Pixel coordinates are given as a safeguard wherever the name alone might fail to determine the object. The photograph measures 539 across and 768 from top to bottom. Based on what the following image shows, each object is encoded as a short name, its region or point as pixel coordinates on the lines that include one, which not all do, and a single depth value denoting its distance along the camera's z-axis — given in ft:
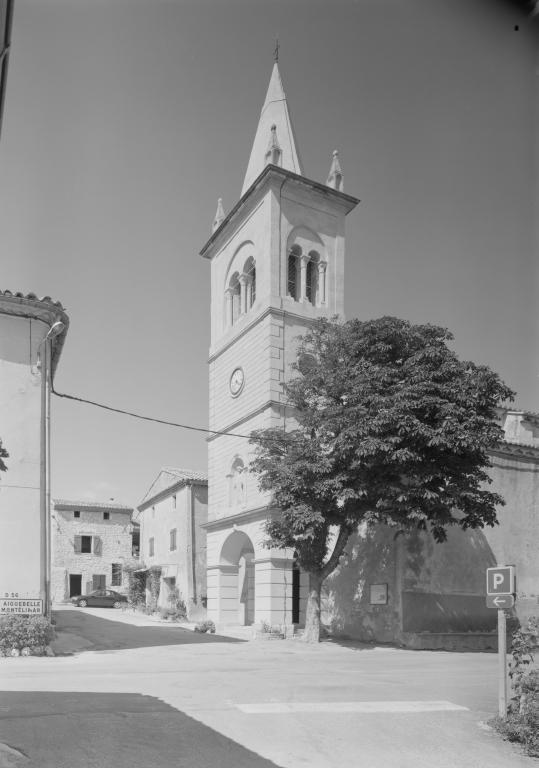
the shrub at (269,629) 77.97
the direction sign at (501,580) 29.19
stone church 74.79
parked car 147.43
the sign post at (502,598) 29.19
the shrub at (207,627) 88.63
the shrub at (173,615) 113.70
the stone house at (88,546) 164.14
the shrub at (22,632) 53.01
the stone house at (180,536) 120.78
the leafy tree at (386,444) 62.08
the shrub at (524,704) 26.96
